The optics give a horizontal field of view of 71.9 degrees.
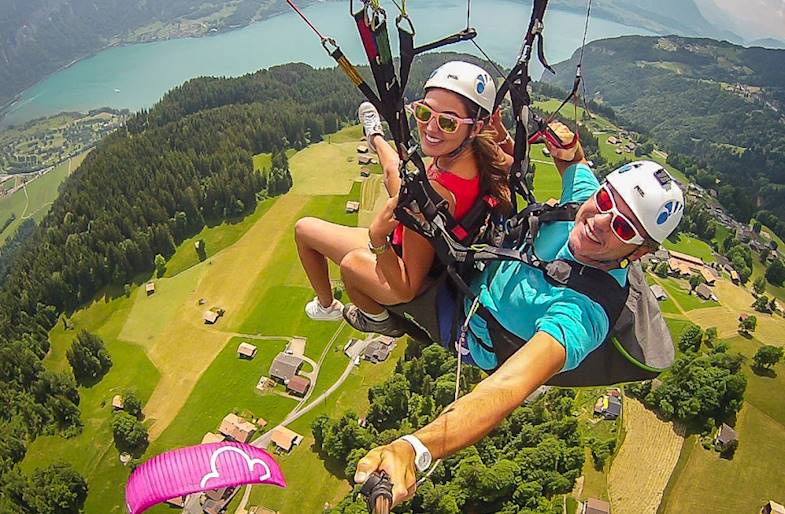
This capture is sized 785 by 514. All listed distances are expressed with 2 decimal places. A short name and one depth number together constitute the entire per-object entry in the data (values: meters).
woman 3.15
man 1.93
